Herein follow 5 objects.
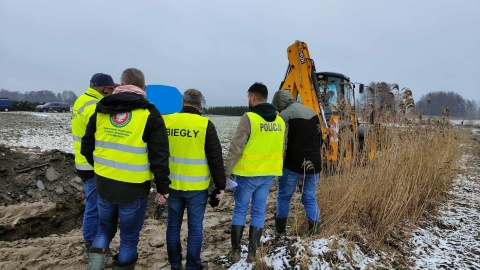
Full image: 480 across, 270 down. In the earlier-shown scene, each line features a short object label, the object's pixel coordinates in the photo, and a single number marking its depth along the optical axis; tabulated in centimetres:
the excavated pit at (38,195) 482
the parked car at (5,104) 3278
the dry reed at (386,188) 397
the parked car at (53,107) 3669
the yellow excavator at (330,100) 487
